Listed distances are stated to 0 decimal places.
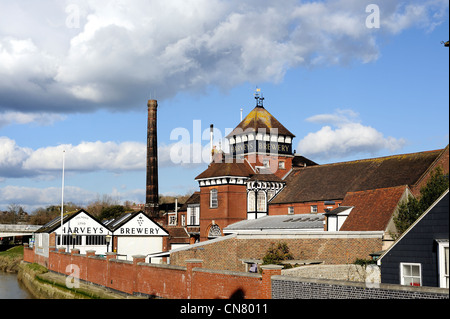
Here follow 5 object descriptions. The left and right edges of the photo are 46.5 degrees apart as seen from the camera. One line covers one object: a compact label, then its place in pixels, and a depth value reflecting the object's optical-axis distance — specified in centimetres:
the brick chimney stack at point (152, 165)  7081
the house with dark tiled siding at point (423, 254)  1941
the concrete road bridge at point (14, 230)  8274
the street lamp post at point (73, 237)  5084
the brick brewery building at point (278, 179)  3917
